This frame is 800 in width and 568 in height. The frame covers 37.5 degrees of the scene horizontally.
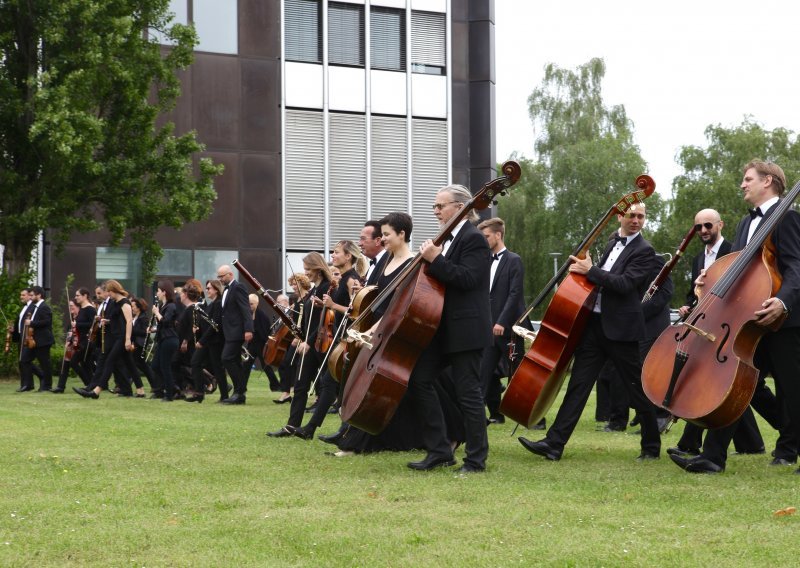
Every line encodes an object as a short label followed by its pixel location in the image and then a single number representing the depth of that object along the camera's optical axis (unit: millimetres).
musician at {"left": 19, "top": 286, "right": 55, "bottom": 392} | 21391
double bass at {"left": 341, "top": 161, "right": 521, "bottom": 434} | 8367
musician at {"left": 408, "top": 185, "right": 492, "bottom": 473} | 8594
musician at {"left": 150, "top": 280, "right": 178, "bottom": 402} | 18953
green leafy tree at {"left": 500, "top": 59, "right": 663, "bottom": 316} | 54719
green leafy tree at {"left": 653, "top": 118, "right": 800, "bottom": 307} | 56781
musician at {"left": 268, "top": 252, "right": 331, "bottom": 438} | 11453
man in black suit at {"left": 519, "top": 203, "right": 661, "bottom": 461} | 9391
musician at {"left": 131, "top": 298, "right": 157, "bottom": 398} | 20172
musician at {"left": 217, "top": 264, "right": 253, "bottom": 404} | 17609
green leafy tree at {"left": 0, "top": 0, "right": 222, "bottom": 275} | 24062
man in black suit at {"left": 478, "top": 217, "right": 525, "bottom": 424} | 12797
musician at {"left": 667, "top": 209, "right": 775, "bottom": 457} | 9672
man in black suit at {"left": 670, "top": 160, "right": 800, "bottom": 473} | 7676
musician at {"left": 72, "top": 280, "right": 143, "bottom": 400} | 19250
